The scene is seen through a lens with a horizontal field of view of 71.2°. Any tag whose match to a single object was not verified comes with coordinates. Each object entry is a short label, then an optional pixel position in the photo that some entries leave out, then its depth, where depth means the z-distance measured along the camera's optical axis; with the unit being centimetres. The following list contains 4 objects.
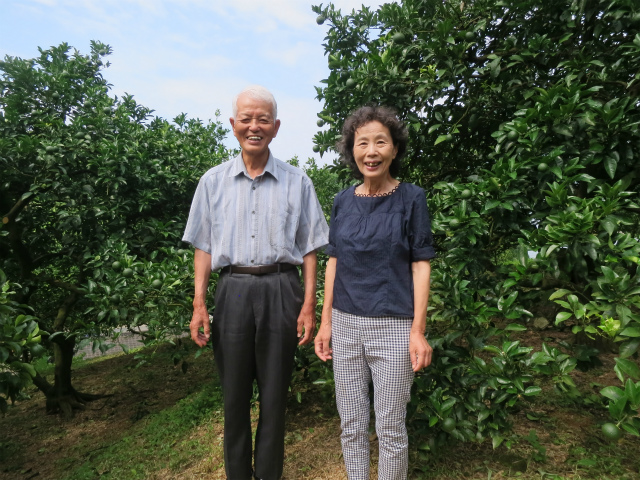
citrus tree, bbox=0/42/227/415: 297
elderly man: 219
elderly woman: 193
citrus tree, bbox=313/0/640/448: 210
